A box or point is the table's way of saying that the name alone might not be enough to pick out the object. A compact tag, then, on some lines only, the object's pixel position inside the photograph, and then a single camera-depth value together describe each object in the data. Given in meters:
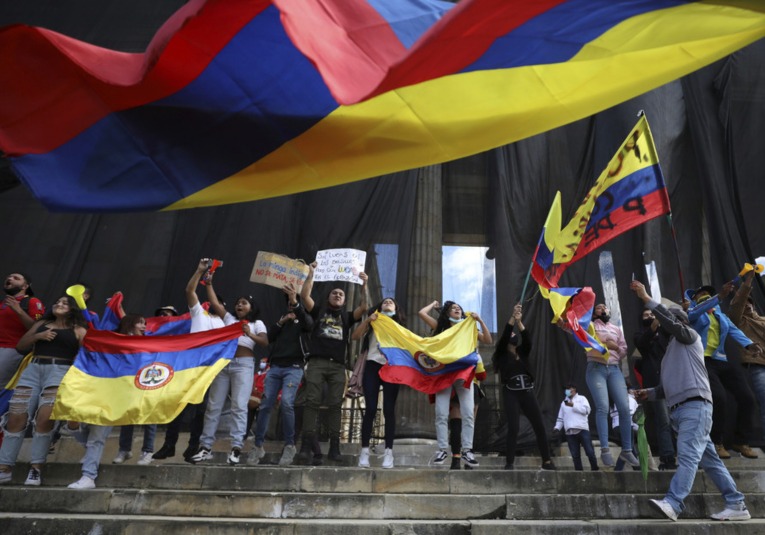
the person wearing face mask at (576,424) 6.01
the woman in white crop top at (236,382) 5.41
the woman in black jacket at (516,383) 5.68
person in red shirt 5.52
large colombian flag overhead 3.25
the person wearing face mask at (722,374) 5.73
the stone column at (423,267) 9.24
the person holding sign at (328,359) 5.67
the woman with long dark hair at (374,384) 5.64
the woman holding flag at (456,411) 5.62
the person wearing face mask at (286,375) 5.73
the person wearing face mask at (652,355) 6.03
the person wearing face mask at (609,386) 5.73
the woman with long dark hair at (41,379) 4.95
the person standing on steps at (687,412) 4.19
